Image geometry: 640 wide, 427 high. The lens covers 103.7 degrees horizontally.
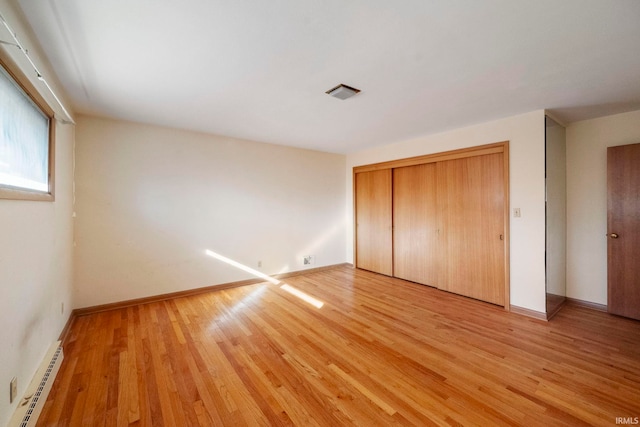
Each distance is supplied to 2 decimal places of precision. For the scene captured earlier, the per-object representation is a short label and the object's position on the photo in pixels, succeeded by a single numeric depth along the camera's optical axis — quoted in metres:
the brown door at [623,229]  2.95
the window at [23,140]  1.49
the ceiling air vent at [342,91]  2.41
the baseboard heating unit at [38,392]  1.50
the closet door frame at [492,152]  3.26
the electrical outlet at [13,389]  1.46
